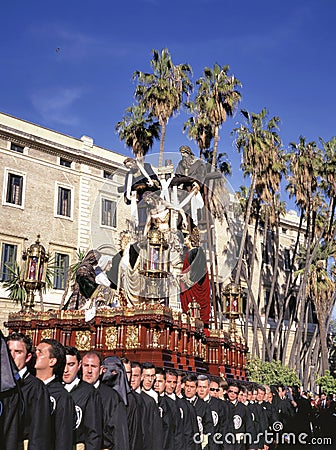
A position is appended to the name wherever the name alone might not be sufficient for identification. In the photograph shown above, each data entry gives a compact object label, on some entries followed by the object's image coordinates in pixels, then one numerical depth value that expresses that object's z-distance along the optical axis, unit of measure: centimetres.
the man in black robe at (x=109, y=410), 580
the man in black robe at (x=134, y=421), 640
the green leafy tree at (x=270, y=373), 2703
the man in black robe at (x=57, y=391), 476
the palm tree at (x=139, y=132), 2800
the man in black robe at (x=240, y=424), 1020
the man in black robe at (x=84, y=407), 534
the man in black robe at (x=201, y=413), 870
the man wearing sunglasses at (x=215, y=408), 893
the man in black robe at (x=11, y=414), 387
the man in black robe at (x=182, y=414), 764
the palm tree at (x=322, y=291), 3566
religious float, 1516
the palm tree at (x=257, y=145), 3108
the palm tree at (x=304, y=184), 3334
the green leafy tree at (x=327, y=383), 3035
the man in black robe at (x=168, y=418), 733
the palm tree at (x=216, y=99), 2809
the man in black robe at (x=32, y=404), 439
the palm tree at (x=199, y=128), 2861
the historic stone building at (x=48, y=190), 3133
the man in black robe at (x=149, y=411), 669
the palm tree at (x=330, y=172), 3391
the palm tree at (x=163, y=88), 2731
